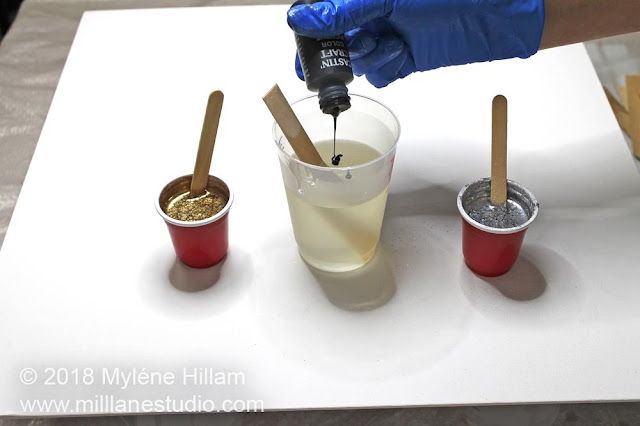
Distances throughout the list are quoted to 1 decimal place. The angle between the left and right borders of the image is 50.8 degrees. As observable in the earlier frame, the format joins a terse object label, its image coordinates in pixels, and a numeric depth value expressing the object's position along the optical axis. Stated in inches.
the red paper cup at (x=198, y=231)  40.8
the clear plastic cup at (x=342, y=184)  39.2
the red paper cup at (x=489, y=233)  40.4
